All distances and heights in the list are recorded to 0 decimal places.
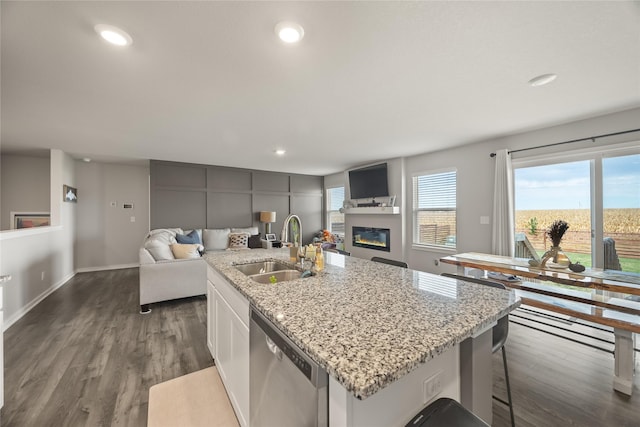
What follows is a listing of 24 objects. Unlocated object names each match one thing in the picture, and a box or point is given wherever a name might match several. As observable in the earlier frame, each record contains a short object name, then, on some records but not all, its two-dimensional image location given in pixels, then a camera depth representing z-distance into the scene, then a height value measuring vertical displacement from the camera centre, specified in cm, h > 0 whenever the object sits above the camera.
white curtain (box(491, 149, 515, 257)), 346 +5
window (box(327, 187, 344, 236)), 708 +7
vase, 238 -44
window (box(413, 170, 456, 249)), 434 +6
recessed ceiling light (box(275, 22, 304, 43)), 146 +109
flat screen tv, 529 +68
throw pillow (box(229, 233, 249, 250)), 556 -61
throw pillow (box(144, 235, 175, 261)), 351 -50
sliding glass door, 269 +8
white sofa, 331 -79
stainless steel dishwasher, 76 -62
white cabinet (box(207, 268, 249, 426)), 138 -81
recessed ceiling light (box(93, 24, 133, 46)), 147 +108
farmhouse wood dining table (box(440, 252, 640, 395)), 181 -70
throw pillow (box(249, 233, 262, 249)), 564 -64
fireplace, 537 -57
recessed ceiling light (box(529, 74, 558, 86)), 199 +107
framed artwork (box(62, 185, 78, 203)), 444 +39
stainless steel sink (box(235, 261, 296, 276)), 205 -45
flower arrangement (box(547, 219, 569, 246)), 233 -18
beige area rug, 165 -134
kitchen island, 71 -41
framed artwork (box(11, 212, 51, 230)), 465 -8
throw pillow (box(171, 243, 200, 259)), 375 -55
